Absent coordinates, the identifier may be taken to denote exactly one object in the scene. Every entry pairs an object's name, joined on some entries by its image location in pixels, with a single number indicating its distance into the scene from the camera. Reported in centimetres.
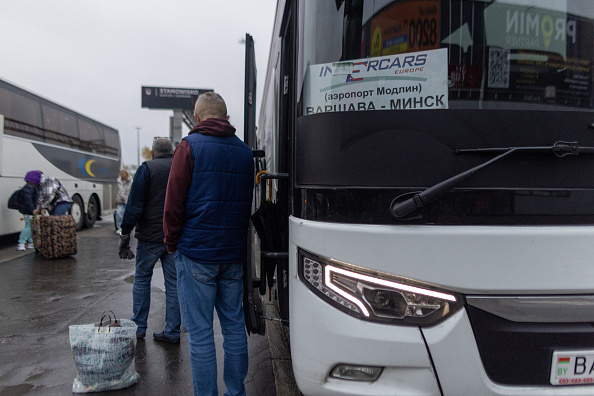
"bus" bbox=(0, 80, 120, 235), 881
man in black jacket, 341
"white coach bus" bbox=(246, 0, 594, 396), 153
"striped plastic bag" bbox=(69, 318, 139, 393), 258
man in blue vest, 228
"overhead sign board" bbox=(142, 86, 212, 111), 1828
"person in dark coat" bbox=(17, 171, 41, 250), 770
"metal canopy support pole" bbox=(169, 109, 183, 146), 1695
